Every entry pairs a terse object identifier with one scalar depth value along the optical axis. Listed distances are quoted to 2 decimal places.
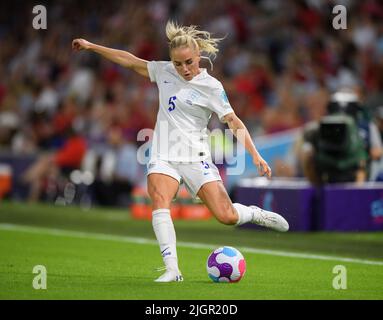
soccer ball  10.05
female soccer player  9.95
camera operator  16.17
